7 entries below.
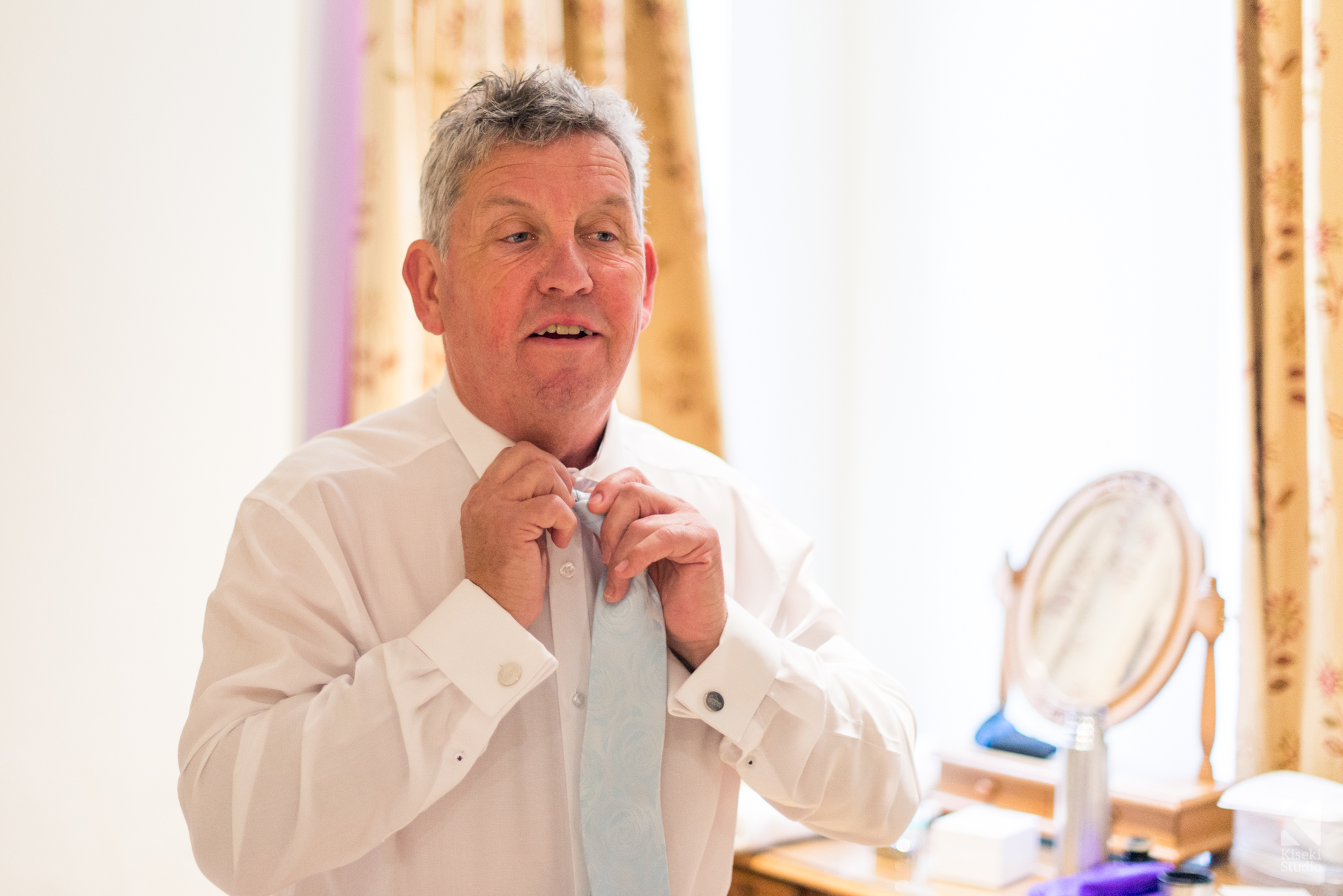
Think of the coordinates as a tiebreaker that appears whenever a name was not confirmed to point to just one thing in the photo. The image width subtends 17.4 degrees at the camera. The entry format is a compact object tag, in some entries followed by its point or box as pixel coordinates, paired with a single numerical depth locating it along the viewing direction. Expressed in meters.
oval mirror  3.33
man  2.85
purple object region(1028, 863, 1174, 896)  3.16
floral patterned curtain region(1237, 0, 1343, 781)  3.27
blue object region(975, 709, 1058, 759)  3.41
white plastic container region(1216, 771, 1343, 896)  3.15
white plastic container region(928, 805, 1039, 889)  3.23
